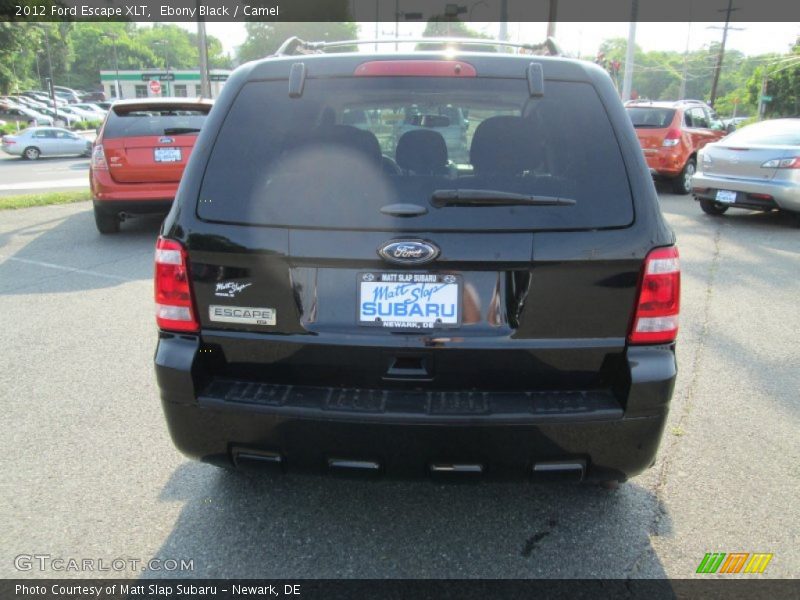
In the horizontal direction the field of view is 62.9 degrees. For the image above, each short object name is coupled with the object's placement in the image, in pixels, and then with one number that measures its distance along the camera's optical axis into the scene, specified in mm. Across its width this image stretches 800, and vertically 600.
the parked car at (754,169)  9422
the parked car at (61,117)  44741
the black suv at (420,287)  2246
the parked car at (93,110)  52134
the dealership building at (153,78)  76062
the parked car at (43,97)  60522
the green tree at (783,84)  38844
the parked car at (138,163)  8328
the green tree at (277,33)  96312
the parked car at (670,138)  13352
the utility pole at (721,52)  49916
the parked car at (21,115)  43625
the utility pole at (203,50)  17016
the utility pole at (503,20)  21688
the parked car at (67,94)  68912
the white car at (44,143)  26203
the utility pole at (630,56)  24539
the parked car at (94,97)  81875
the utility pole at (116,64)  79062
